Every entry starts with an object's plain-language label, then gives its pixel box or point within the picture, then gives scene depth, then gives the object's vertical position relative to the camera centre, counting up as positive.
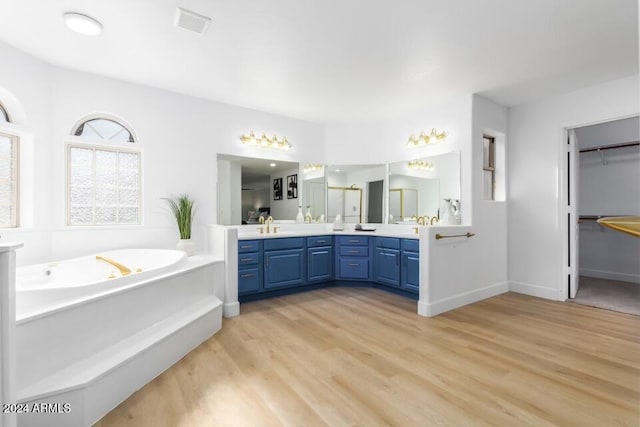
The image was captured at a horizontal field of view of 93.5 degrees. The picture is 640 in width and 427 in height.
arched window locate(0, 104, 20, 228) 2.70 +0.34
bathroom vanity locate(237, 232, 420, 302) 3.54 -0.63
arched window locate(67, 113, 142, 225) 3.12 +0.41
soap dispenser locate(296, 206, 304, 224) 4.52 -0.05
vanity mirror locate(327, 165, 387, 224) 4.57 +0.33
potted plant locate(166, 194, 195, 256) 3.34 -0.06
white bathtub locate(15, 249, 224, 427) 1.47 -0.74
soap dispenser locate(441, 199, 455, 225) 3.61 -0.01
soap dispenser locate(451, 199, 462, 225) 3.61 +0.01
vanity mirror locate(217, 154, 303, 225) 3.94 +0.34
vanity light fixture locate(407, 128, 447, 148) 3.81 +0.99
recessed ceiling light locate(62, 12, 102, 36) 2.11 +1.37
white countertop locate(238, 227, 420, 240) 3.62 -0.26
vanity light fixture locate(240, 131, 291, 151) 4.05 +1.01
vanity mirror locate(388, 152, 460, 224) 3.75 +0.38
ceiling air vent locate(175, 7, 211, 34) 2.09 +1.39
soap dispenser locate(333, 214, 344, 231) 4.57 -0.16
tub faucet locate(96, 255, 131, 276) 2.79 -0.49
